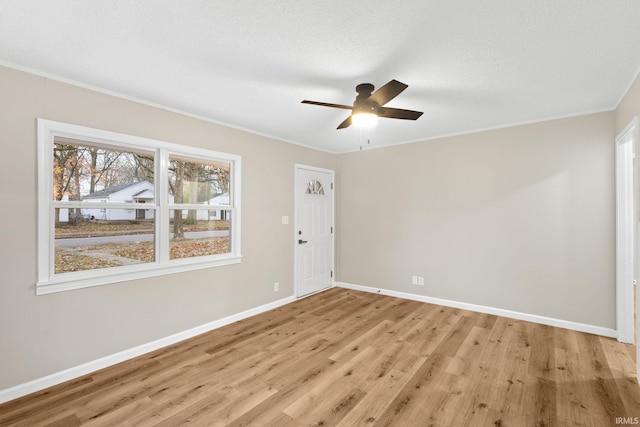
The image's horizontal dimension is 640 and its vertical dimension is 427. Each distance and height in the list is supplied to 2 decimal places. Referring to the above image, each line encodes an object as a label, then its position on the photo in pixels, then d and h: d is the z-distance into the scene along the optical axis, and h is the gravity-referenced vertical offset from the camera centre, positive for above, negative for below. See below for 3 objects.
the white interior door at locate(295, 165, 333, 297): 4.79 -0.26
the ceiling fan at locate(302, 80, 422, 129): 2.33 +0.90
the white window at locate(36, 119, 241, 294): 2.49 +0.08
